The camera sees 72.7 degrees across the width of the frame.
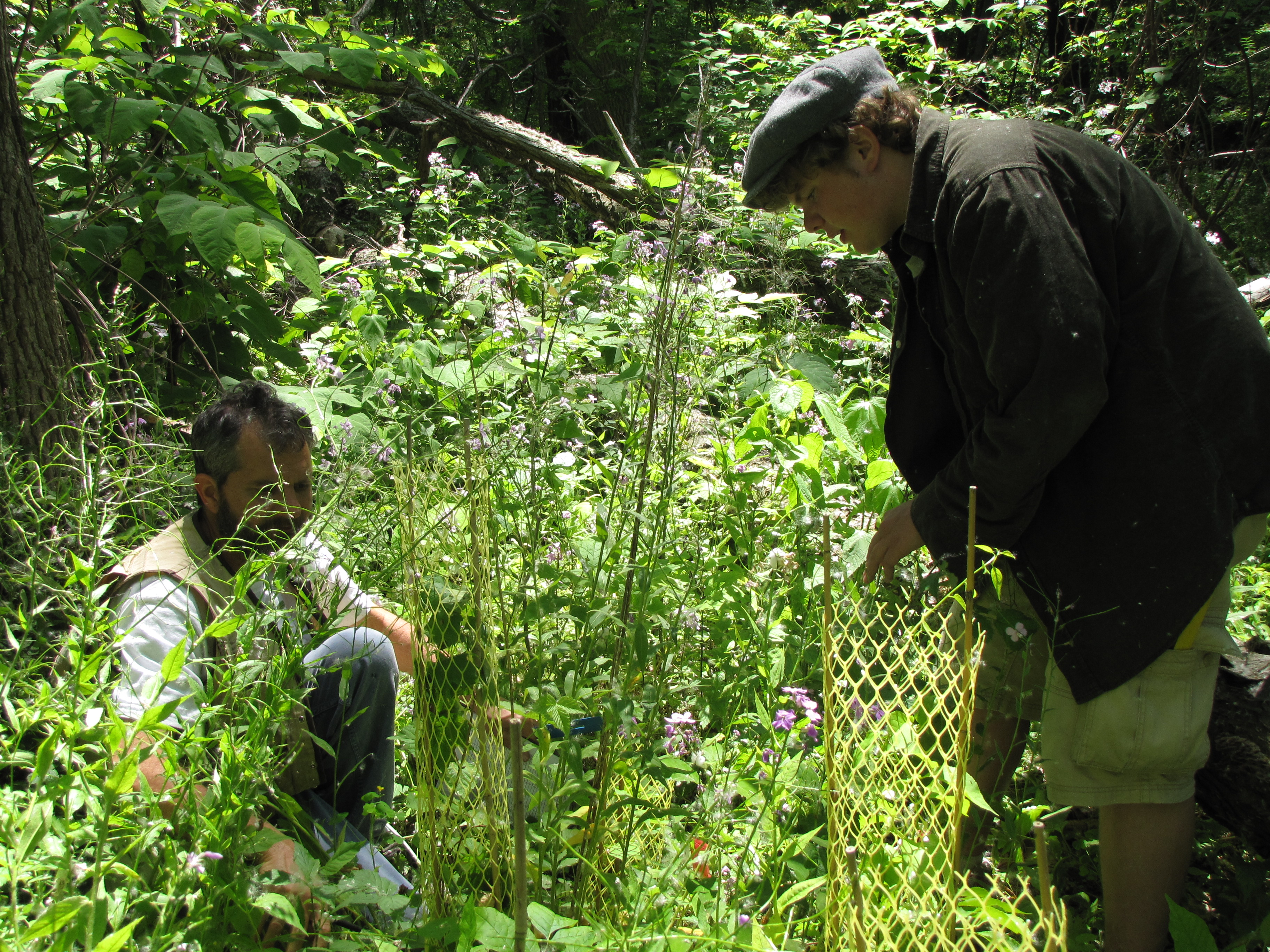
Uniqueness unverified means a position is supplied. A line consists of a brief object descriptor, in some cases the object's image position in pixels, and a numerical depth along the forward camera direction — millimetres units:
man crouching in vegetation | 1456
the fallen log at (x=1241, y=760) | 1827
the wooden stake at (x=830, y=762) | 1129
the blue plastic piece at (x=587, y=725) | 1526
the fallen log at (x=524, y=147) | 5418
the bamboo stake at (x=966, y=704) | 1063
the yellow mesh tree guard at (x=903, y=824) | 1016
